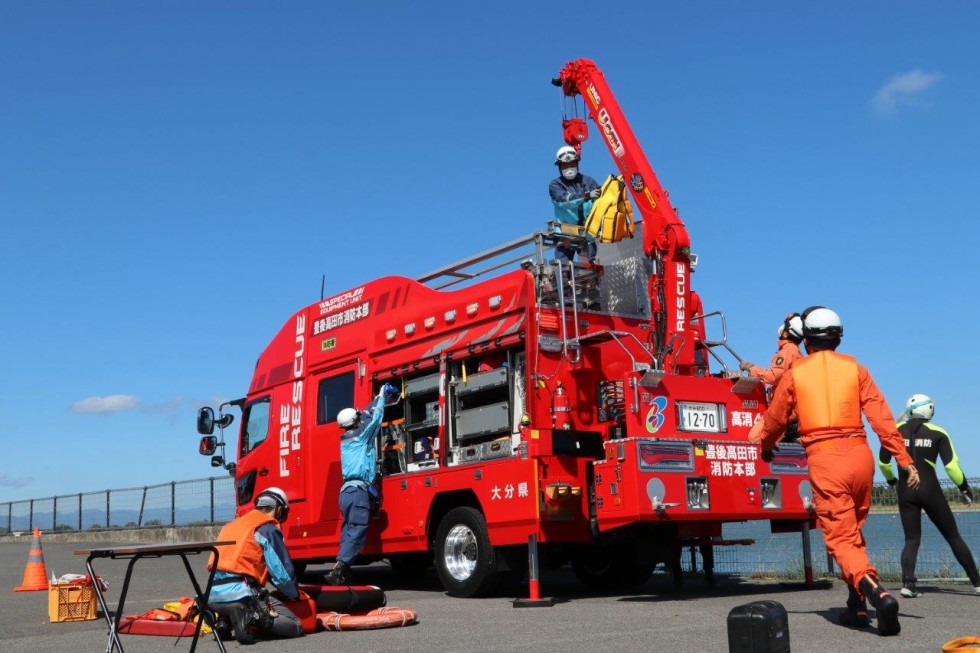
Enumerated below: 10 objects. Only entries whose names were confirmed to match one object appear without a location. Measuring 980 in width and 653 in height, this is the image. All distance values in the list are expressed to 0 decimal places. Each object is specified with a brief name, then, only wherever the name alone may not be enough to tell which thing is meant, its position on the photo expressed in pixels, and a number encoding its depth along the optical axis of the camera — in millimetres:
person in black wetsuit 9953
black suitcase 5211
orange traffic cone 14133
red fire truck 9938
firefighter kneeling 8141
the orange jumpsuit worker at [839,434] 7320
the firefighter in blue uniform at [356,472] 11867
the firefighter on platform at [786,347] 10188
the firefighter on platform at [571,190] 12625
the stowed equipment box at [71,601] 10172
